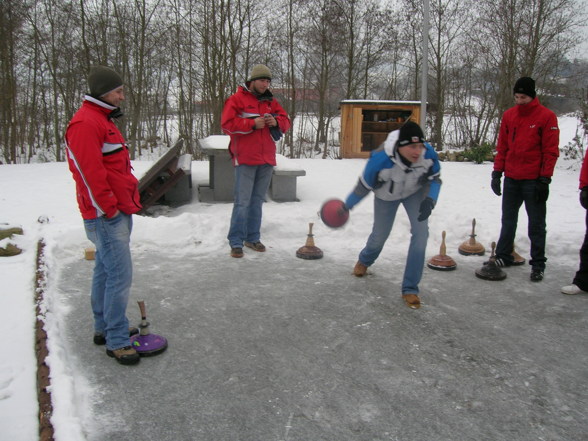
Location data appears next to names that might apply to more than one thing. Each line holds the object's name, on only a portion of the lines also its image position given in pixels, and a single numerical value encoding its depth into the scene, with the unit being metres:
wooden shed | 15.66
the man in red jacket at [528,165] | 4.80
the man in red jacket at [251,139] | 5.49
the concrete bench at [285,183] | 7.85
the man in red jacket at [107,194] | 2.87
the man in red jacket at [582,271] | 4.42
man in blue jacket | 3.93
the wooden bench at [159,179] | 7.32
